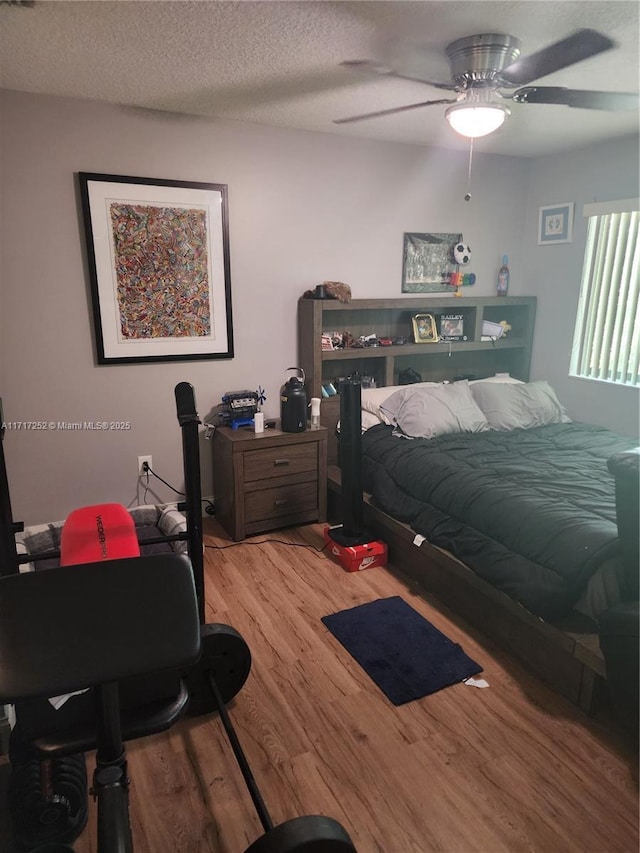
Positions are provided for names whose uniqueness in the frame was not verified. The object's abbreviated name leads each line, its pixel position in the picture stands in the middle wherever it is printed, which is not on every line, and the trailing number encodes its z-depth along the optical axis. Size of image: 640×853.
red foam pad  1.67
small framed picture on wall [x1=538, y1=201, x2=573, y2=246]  3.95
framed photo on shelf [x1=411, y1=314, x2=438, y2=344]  3.88
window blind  3.58
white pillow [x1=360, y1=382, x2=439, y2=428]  3.60
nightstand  3.18
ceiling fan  1.99
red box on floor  2.94
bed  1.99
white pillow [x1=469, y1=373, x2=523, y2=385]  3.92
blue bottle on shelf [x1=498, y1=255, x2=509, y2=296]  4.24
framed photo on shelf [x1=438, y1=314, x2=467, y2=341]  4.00
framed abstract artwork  2.97
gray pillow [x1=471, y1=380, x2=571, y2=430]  3.54
